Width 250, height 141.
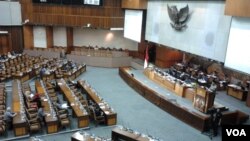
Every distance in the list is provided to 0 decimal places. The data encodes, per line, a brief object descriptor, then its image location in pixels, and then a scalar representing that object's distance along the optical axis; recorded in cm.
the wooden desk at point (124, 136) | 827
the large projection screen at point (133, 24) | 1889
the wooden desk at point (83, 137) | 815
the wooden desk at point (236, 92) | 1300
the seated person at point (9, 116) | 957
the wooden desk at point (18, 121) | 923
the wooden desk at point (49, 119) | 955
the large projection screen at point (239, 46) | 988
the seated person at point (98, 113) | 1066
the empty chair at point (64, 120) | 986
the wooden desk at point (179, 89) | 1286
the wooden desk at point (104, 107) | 1047
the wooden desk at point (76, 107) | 1012
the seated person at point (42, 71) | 1594
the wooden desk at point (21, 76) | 1554
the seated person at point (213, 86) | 1275
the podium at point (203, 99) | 1054
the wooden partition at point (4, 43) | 2036
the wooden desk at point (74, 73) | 1642
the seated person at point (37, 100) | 1156
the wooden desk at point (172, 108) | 1034
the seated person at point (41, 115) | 999
